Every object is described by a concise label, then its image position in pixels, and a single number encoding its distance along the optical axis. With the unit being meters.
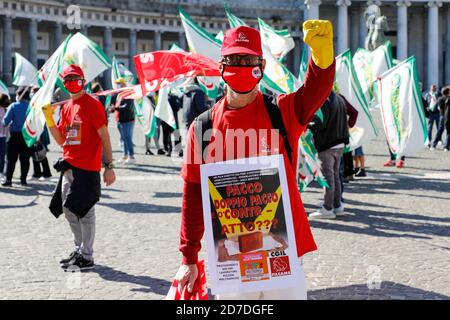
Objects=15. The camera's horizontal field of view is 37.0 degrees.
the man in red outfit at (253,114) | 2.76
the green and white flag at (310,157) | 7.61
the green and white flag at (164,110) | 13.52
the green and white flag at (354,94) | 10.10
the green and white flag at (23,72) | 20.19
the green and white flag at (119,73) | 15.67
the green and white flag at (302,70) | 7.78
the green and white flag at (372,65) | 13.46
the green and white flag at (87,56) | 9.57
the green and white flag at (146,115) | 14.13
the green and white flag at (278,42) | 10.69
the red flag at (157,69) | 5.11
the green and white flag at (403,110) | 9.88
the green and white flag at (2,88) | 12.97
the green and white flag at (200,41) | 8.86
